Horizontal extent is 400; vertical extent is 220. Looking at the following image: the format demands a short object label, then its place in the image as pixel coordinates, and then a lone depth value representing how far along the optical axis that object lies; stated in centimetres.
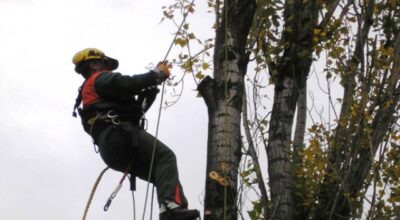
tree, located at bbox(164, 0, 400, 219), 801
